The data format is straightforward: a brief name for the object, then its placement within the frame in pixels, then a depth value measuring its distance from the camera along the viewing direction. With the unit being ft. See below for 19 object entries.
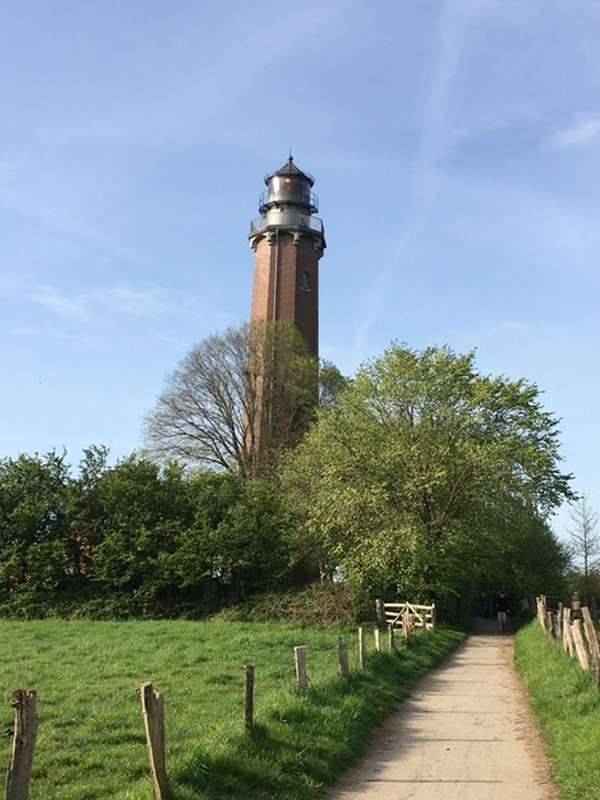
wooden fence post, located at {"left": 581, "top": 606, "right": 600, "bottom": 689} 39.91
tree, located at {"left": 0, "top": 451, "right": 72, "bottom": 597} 110.52
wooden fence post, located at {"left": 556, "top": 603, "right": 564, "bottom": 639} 68.30
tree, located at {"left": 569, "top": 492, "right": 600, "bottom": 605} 171.94
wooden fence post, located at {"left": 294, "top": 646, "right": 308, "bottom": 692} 38.96
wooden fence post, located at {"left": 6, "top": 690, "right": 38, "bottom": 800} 19.13
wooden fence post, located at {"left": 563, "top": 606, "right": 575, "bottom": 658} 53.26
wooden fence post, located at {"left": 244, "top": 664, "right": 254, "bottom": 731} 31.01
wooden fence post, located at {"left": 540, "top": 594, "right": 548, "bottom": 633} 82.67
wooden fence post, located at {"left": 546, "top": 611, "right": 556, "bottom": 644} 67.83
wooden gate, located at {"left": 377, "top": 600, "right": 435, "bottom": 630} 87.71
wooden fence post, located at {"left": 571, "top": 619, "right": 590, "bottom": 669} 44.69
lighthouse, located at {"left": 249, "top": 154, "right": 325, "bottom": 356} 158.20
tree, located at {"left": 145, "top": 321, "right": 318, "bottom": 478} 140.15
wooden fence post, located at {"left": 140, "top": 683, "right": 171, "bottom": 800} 23.38
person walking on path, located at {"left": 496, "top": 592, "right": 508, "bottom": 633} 110.91
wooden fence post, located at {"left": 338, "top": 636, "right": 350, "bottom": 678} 43.45
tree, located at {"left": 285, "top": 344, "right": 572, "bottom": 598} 97.45
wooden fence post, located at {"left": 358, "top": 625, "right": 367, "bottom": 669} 49.29
